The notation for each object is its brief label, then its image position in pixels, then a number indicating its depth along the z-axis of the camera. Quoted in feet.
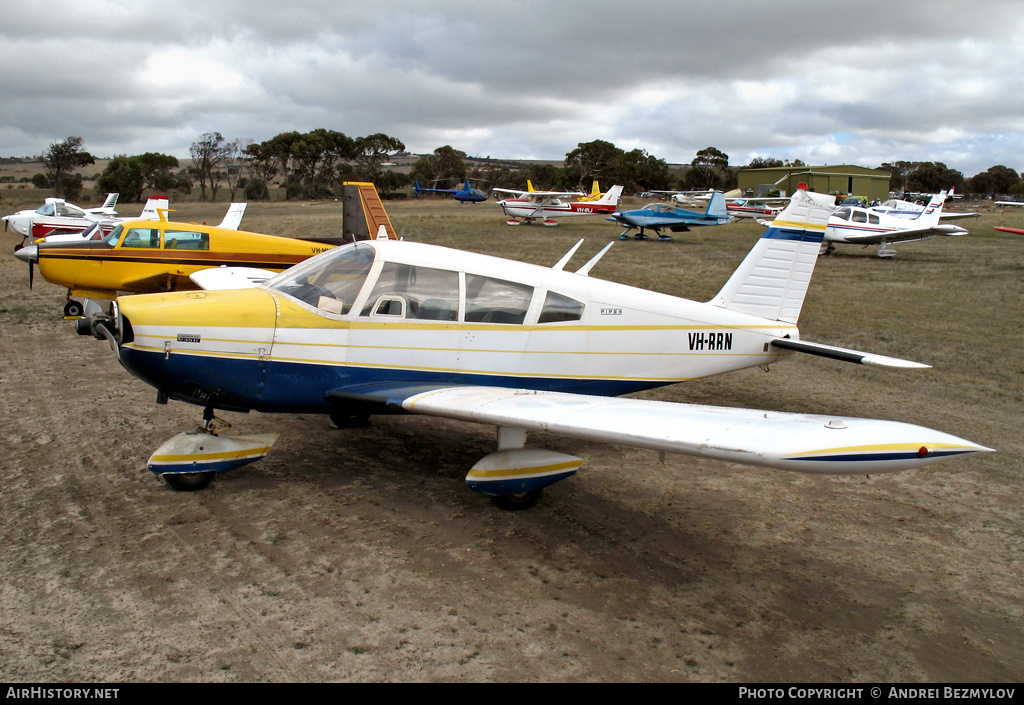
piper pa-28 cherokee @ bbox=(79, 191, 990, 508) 15.69
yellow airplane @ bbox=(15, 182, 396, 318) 36.83
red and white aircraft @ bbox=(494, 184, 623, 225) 113.09
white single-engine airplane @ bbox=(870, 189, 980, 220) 104.80
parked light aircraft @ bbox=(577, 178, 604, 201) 130.82
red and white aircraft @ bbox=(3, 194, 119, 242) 69.92
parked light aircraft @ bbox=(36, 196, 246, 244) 38.91
